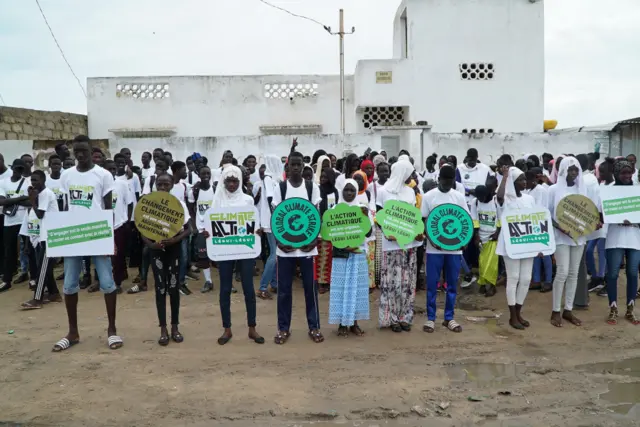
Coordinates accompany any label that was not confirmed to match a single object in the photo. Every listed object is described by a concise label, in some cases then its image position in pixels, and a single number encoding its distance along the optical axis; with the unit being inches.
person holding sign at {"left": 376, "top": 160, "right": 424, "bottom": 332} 246.2
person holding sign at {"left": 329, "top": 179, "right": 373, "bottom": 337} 237.9
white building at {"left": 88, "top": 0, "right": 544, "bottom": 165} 719.7
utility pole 742.5
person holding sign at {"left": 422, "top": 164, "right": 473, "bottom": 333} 246.8
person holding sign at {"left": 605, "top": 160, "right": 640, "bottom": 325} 254.3
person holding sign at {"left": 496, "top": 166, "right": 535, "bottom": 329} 251.1
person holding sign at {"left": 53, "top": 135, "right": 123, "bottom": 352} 223.1
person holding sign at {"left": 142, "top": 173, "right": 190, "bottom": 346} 229.1
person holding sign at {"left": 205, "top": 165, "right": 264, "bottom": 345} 231.0
